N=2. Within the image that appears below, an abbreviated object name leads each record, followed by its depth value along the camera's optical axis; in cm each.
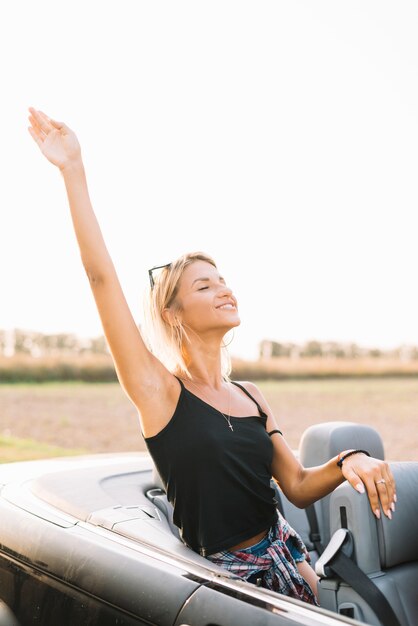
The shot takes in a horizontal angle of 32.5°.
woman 216
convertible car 169
